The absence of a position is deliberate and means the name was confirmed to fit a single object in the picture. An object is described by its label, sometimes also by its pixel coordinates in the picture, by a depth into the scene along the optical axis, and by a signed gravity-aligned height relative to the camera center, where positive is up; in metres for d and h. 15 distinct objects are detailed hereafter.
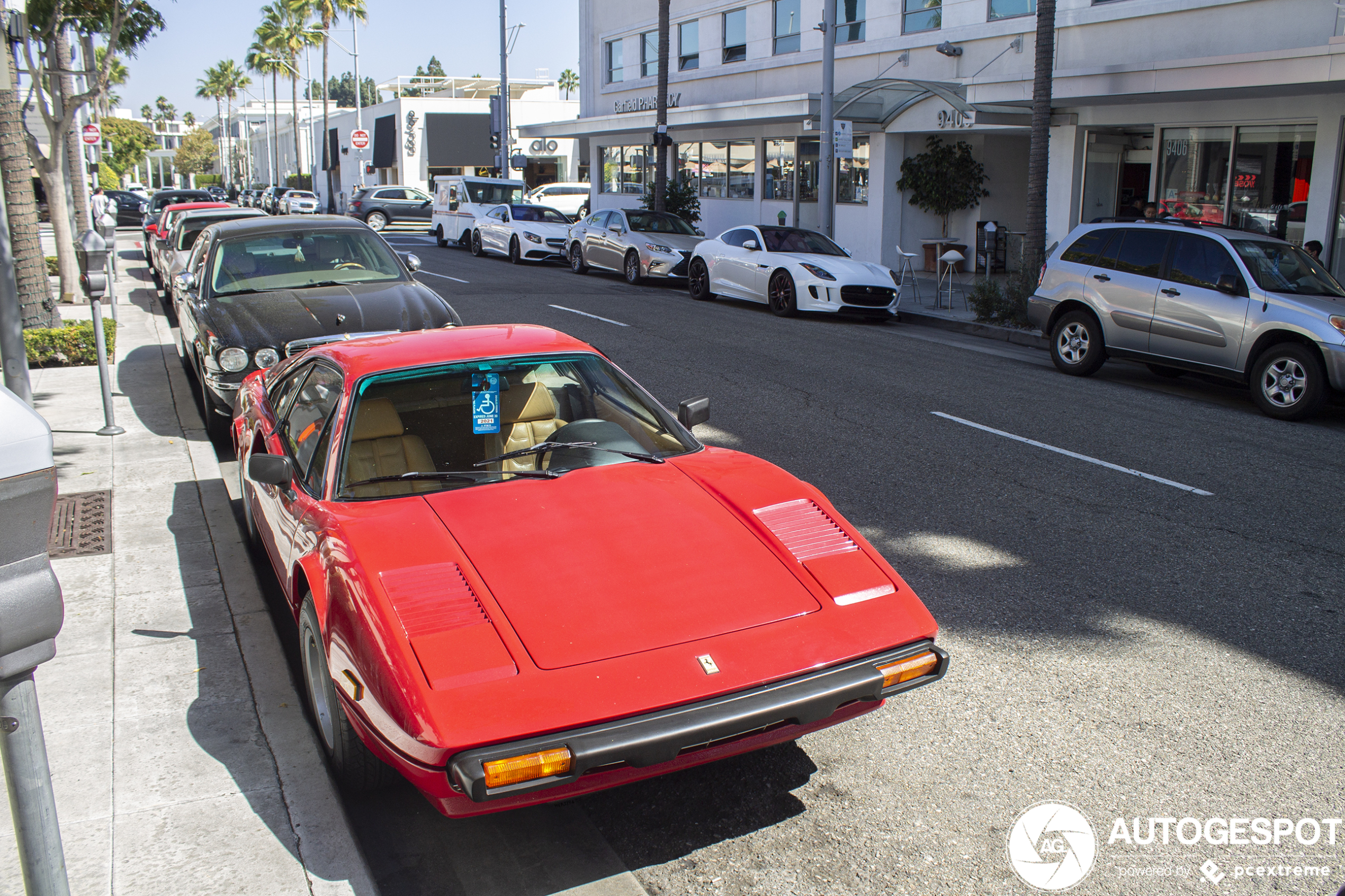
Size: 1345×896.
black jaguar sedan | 7.80 -0.56
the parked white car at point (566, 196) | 41.06 +1.38
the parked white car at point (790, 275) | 16.28 -0.65
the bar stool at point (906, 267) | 17.94 -0.61
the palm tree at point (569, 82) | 102.62 +14.53
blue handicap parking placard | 4.38 -0.71
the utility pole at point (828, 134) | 20.06 +1.93
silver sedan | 20.92 -0.22
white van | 31.05 +0.94
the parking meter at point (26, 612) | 1.93 -0.72
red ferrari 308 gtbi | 2.92 -1.13
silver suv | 9.90 -0.70
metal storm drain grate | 5.70 -1.70
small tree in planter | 22.47 +1.24
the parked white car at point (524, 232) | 26.05 -0.03
